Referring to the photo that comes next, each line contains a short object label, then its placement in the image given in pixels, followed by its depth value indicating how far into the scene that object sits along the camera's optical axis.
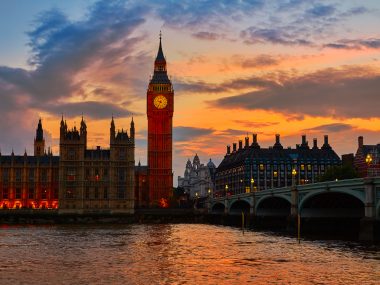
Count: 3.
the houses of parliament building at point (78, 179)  178.62
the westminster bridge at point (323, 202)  73.62
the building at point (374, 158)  190.68
